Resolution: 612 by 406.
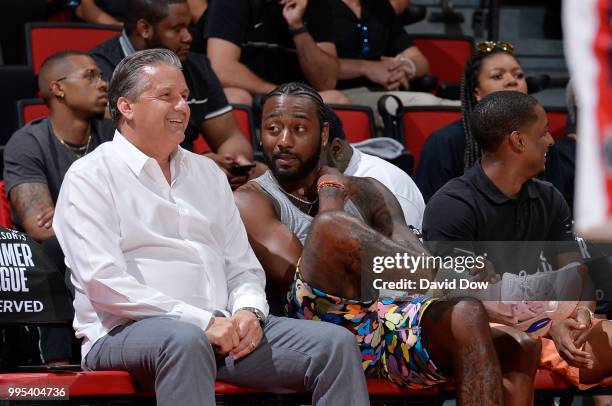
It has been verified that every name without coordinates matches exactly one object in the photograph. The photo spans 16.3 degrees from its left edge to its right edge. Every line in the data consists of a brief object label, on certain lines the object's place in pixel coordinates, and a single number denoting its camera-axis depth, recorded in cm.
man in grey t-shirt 675
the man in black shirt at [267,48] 968
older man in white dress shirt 569
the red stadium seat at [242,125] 912
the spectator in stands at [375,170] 738
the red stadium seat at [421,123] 958
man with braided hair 580
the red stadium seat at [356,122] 925
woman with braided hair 841
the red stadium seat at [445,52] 1150
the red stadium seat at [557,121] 983
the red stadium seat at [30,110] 852
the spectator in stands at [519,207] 643
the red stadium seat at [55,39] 974
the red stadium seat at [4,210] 732
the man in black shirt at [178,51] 866
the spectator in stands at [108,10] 1066
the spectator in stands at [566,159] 851
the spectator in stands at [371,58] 1030
